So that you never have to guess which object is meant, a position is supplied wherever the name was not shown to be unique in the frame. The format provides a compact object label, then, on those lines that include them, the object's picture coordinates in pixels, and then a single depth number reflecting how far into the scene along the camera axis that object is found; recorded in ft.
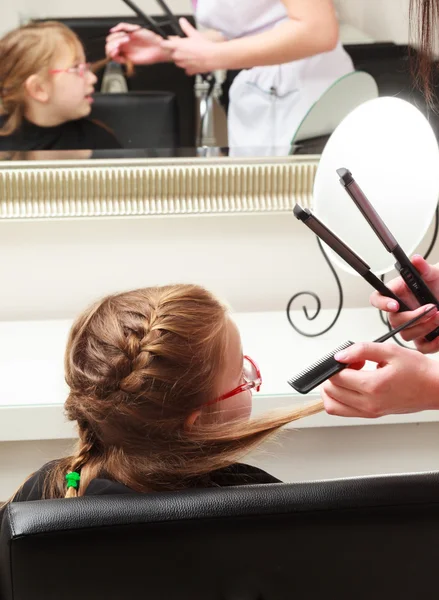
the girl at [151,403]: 5.04
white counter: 6.87
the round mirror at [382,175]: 6.47
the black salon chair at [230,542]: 4.06
